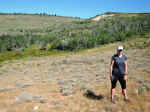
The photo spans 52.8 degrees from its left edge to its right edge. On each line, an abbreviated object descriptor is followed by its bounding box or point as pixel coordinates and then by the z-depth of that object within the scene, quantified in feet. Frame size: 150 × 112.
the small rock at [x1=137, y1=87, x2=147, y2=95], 20.77
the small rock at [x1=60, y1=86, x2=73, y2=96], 22.43
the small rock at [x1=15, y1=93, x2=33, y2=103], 20.33
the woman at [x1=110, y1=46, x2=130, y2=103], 17.31
